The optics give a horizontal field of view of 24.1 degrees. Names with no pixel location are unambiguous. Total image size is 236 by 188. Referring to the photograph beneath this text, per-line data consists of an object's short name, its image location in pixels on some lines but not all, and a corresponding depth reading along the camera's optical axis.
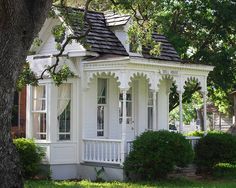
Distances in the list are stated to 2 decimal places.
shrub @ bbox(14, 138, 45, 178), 18.86
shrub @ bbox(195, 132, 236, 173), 20.78
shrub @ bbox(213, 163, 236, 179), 20.77
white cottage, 19.52
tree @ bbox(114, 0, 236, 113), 28.77
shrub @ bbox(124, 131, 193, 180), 18.31
